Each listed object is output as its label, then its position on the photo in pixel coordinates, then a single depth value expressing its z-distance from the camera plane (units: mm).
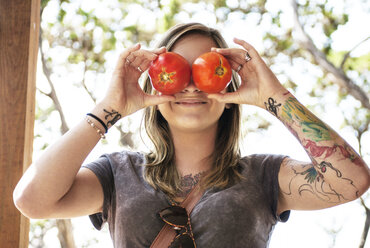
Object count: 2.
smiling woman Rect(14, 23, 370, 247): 2018
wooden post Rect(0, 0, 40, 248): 2219
